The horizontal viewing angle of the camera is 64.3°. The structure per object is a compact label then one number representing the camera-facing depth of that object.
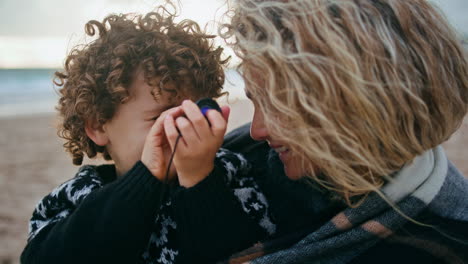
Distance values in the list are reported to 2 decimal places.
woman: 1.05
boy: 1.23
